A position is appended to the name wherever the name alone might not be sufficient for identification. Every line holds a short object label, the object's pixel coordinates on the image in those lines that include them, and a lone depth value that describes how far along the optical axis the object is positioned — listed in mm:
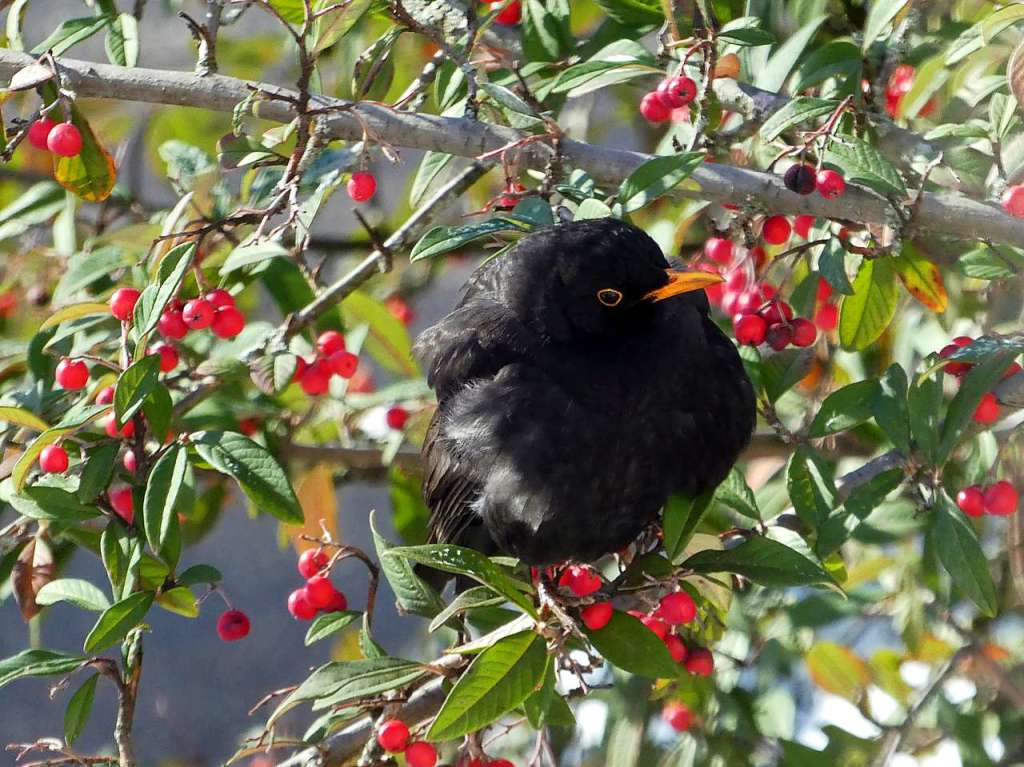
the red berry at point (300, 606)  5383
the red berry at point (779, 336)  5398
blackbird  5066
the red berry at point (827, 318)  6723
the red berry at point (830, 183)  4848
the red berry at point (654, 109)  5230
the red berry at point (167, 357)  5461
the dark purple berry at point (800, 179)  4801
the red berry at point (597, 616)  4555
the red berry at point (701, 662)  5461
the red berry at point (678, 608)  4812
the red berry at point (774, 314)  5445
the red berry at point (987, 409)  5031
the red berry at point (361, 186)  5171
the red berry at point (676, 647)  5328
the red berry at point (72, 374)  5301
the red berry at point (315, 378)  5953
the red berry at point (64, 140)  4980
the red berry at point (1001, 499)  5340
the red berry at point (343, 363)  5988
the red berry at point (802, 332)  5445
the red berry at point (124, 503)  5532
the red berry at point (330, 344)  6055
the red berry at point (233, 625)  5641
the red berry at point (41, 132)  5191
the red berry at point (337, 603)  5457
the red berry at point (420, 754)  4762
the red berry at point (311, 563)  5508
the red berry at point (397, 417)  6762
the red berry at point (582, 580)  5082
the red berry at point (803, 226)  5965
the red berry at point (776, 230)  5465
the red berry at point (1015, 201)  4816
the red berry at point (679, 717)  6301
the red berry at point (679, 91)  5031
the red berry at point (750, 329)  5387
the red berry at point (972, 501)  5344
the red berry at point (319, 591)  5348
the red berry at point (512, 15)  6418
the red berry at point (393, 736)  4594
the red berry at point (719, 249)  5898
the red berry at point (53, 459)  4852
